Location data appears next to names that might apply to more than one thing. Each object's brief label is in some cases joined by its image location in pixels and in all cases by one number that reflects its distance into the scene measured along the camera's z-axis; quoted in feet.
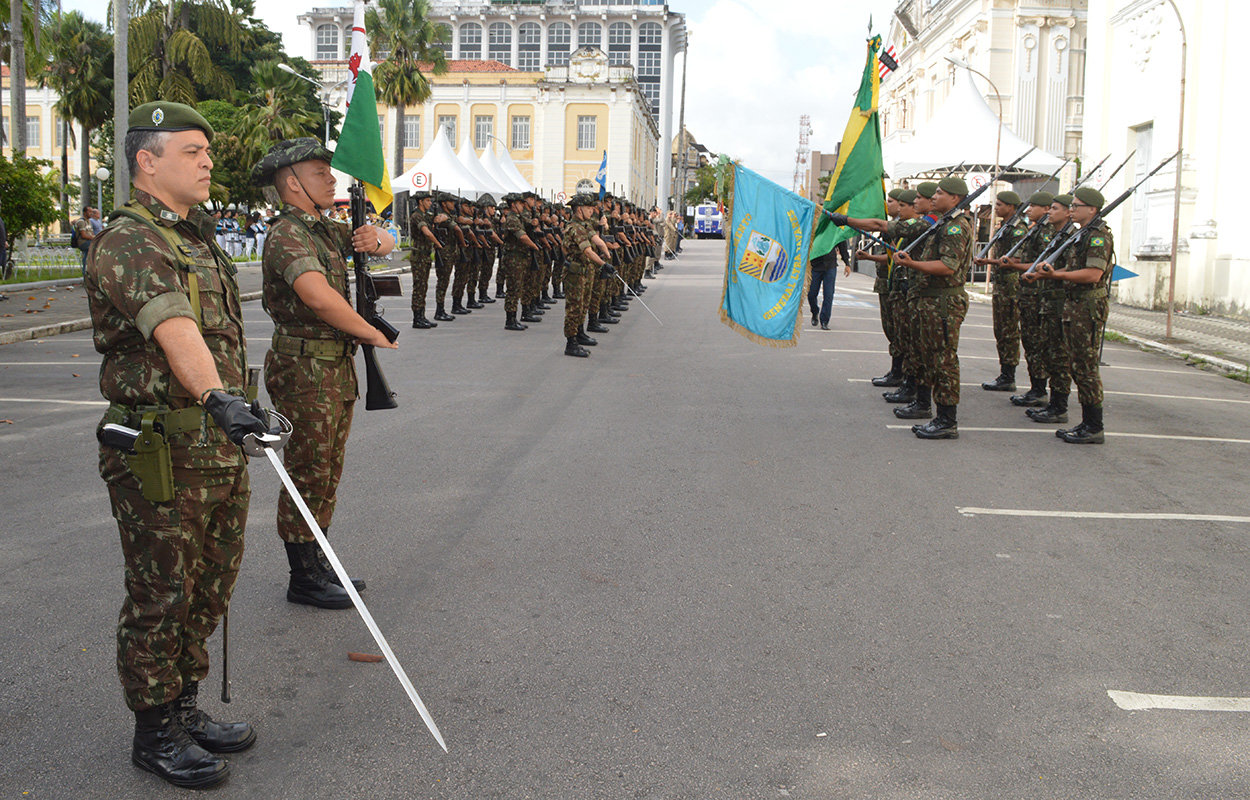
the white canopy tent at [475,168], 124.29
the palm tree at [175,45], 143.54
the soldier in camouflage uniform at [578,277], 41.24
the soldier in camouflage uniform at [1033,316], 32.12
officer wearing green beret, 9.23
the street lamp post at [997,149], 78.43
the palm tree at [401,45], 156.87
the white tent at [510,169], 141.69
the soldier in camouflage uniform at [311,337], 13.28
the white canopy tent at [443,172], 112.88
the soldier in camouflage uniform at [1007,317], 34.99
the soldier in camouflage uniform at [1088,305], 26.78
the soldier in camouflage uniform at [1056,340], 29.09
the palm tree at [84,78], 165.68
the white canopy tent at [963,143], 79.41
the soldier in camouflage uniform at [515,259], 51.37
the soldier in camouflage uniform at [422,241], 53.47
